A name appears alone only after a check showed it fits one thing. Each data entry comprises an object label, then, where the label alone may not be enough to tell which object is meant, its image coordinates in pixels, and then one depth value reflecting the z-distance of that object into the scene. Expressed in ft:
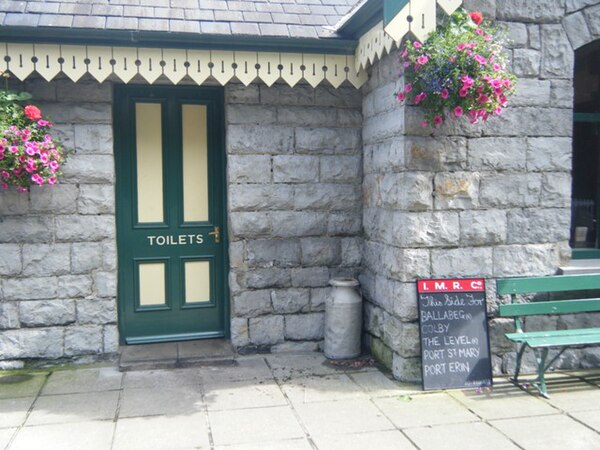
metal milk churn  17.81
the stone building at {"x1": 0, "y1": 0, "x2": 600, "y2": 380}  15.97
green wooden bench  15.47
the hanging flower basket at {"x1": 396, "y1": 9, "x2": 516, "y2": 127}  14.28
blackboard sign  15.62
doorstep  17.31
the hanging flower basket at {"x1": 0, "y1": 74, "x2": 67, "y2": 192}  15.55
